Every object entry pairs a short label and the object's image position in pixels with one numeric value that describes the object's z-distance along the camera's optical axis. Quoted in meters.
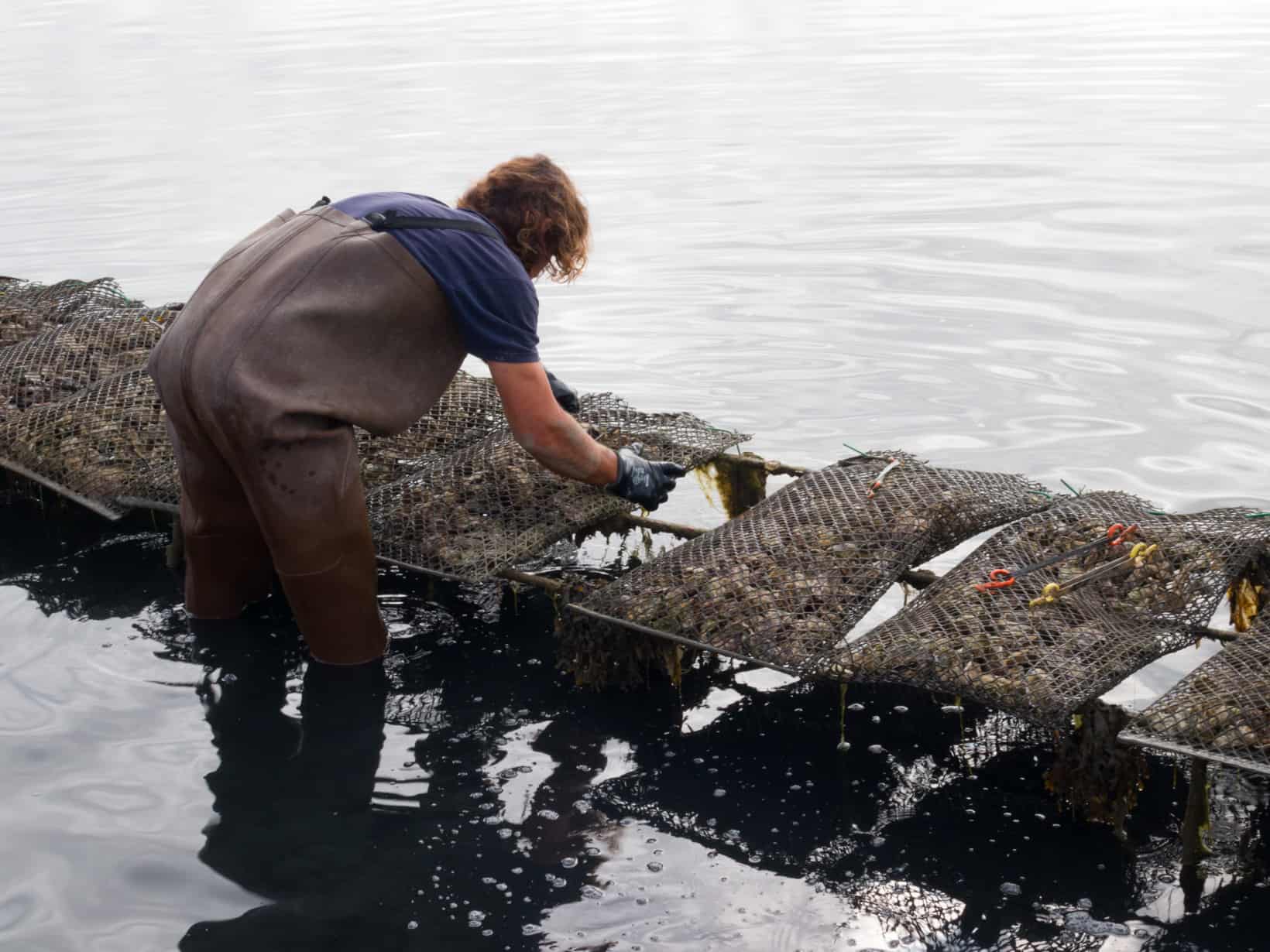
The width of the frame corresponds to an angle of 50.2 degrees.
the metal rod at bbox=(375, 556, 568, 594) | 5.11
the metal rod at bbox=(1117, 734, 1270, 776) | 3.60
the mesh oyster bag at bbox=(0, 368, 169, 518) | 6.02
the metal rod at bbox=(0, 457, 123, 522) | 5.94
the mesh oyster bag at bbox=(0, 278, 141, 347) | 7.94
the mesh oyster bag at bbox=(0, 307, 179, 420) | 6.98
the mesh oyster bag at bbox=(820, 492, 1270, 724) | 4.14
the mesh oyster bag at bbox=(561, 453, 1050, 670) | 4.58
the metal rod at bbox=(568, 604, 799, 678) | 4.44
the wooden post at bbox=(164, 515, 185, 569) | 6.05
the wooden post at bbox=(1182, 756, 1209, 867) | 3.79
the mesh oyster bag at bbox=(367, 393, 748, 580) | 5.27
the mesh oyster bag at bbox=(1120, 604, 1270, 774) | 3.69
